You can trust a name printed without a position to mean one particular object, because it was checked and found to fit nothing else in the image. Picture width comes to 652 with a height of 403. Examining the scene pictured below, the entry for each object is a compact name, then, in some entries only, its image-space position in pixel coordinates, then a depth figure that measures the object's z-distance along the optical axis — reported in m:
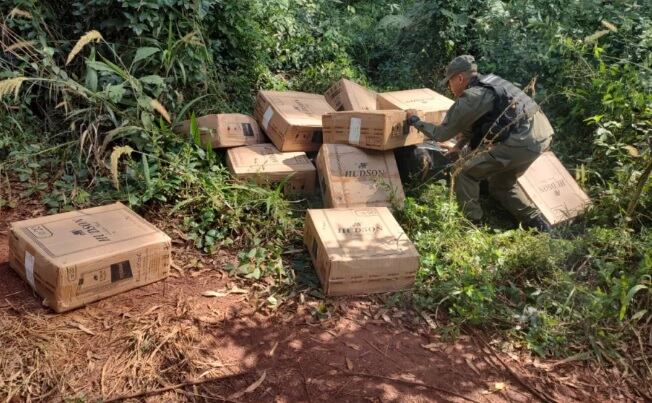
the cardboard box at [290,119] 4.45
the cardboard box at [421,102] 4.75
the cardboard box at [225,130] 4.35
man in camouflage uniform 4.17
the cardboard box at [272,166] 4.18
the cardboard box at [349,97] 4.91
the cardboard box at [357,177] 4.12
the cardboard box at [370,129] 4.21
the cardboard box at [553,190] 4.61
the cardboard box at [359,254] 3.31
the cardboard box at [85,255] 2.88
